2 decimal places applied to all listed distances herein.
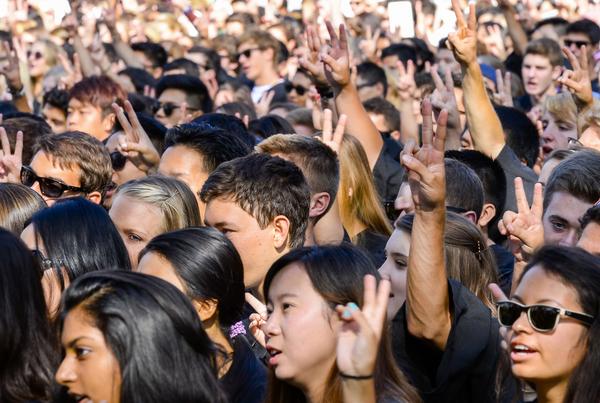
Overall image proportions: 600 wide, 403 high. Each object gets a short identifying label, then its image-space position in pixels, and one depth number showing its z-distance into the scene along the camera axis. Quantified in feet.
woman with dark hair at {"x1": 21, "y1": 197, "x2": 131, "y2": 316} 25.34
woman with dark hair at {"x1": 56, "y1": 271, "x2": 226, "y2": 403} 18.45
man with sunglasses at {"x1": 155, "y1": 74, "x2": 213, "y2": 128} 59.55
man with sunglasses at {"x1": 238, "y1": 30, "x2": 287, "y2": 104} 75.37
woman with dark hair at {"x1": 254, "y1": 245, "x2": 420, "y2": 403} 21.66
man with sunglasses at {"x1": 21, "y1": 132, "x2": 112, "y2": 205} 36.75
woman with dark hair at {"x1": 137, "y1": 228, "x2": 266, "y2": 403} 24.45
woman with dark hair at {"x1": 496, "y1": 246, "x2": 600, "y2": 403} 20.44
